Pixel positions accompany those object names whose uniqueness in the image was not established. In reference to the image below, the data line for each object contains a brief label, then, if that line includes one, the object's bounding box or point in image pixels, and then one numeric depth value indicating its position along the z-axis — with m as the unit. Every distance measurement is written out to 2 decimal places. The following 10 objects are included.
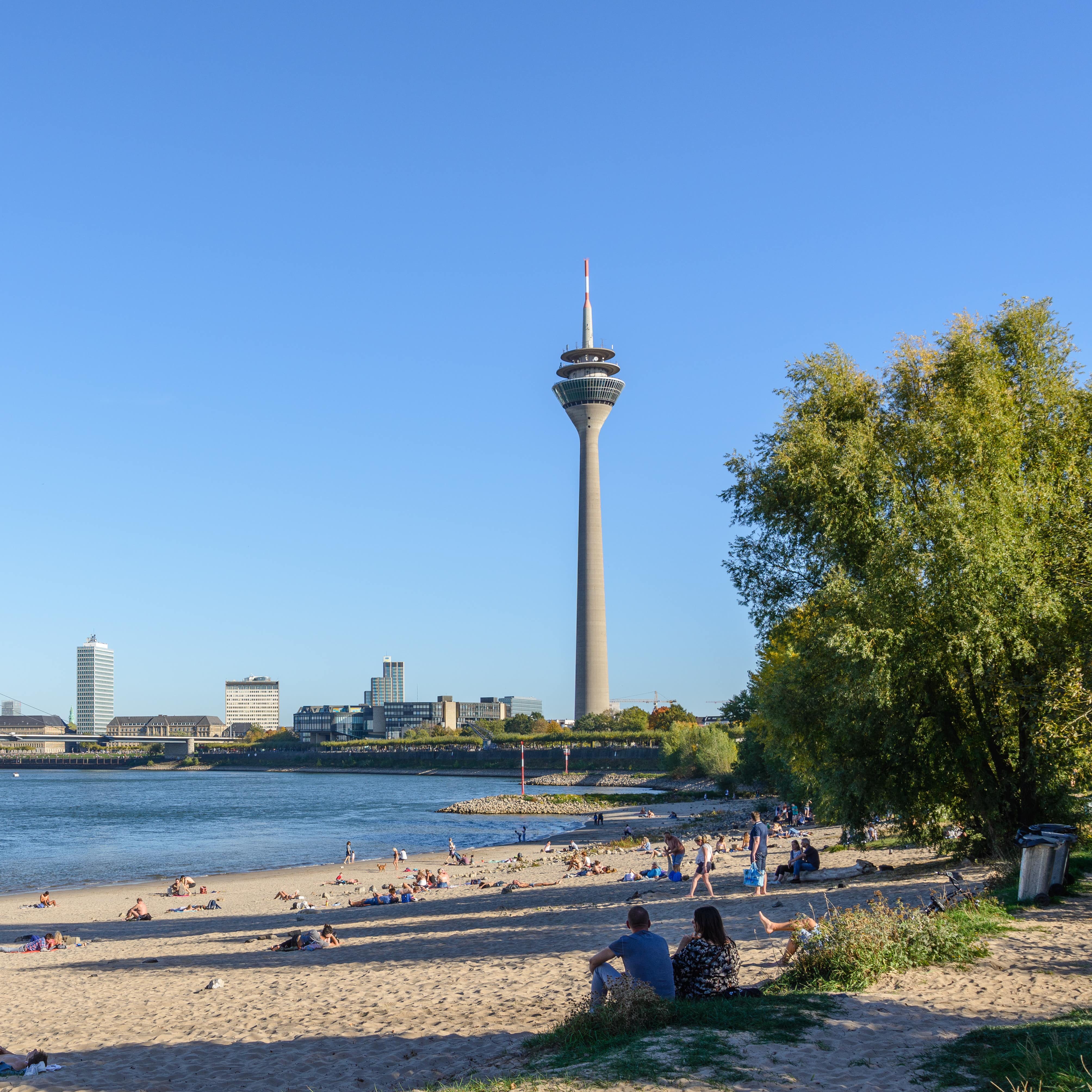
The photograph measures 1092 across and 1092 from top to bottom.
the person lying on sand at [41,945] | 24.52
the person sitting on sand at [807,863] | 22.89
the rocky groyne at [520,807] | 84.31
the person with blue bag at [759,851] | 22.48
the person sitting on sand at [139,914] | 30.05
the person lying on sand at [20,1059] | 12.26
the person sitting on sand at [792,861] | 23.38
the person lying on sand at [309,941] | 20.91
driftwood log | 22.50
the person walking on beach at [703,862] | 22.94
